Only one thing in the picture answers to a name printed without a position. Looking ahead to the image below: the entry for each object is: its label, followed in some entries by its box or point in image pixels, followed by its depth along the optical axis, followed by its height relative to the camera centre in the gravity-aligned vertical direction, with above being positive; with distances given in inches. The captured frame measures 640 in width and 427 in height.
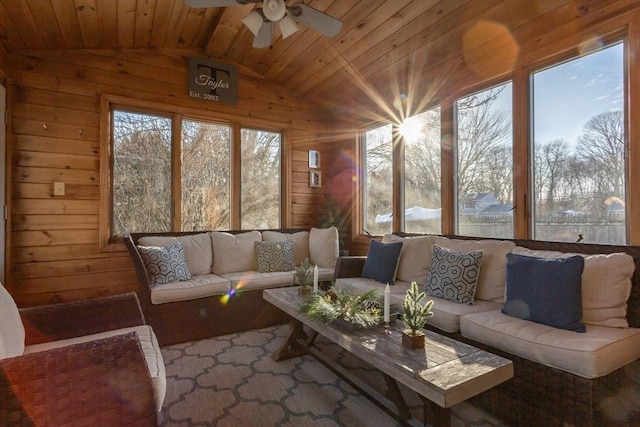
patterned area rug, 72.1 -43.0
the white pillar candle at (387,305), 73.8 -19.8
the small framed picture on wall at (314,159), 194.5 +33.1
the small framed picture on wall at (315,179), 195.0 +21.5
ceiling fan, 85.5 +54.5
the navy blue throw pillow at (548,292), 73.1 -18.0
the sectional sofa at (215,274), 114.3 -23.2
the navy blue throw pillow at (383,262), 123.5 -17.6
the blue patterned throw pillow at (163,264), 120.6 -17.2
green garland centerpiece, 73.4 -21.9
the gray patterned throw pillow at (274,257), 147.1 -18.0
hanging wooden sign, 159.2 +65.8
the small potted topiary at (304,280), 100.8 -19.3
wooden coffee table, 50.3 -24.8
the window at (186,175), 146.9 +20.1
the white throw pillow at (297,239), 163.0 -11.4
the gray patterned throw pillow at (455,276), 96.6 -18.3
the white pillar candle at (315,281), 97.4 -19.0
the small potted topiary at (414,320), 62.5 -19.8
